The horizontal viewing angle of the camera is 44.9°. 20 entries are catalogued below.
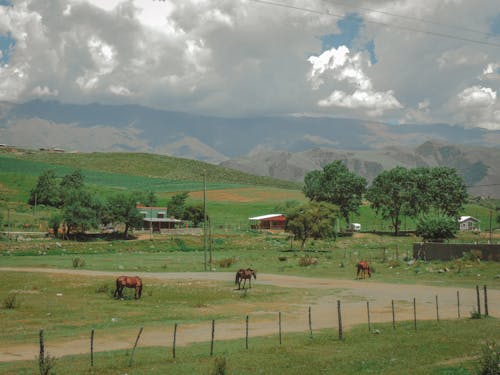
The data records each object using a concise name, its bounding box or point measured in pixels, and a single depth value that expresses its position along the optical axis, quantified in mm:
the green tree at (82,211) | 94875
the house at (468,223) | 140500
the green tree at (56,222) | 95438
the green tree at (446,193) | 122750
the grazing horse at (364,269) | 50347
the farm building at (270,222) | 127625
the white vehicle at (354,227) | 126006
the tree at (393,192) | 119625
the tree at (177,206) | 130625
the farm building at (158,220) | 120688
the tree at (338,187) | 117438
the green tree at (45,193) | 134375
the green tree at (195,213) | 127312
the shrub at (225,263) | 62188
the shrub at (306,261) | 62406
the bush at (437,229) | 77375
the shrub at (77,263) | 58400
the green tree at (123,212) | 101625
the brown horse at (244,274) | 40906
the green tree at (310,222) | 83688
